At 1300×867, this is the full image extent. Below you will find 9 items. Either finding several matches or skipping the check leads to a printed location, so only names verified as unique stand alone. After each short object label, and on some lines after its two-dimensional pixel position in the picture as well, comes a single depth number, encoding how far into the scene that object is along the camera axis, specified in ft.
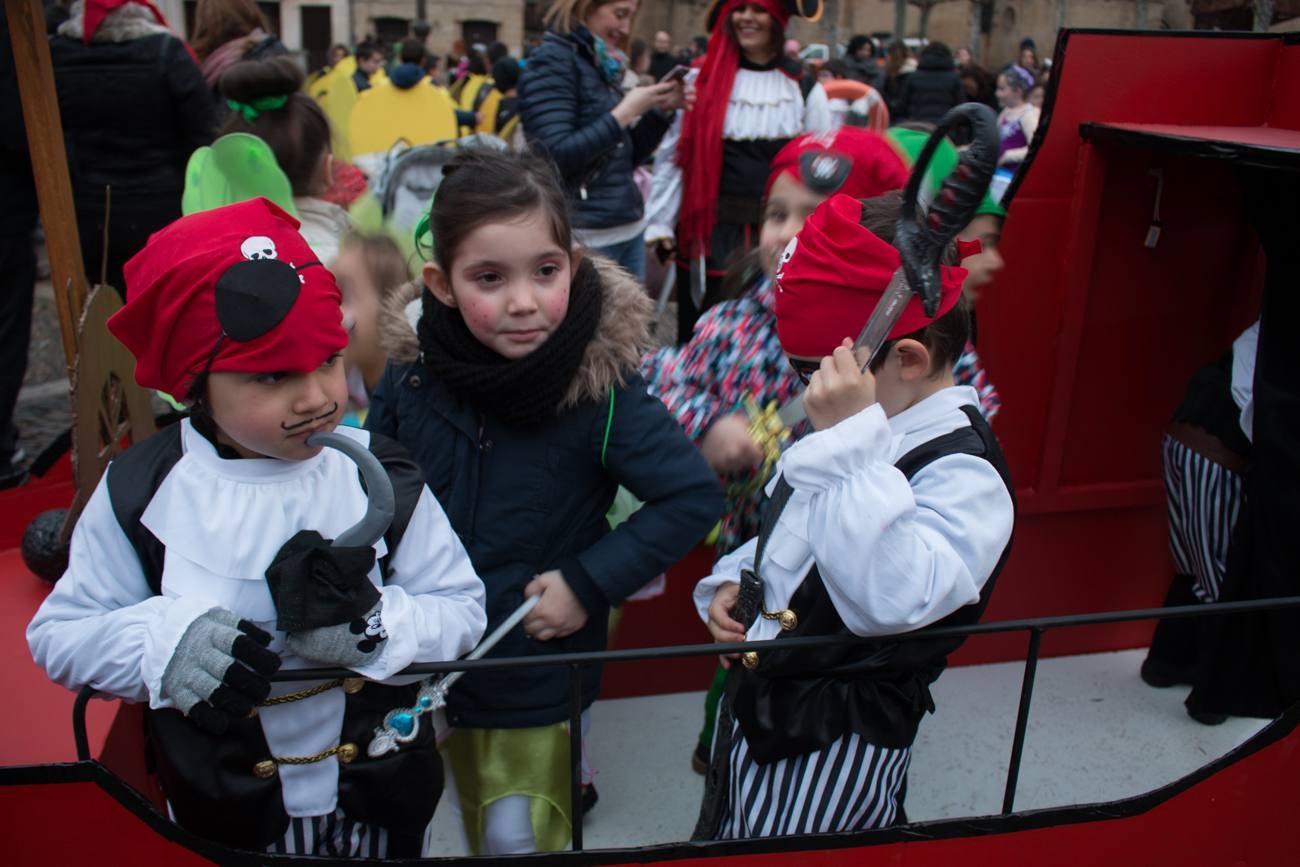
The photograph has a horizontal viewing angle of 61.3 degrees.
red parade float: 5.61
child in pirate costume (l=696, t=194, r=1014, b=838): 4.49
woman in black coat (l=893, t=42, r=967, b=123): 31.78
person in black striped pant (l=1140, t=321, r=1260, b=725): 8.46
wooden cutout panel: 6.58
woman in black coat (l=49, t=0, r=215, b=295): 12.88
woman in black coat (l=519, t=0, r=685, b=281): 12.28
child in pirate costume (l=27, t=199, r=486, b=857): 4.42
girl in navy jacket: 5.87
